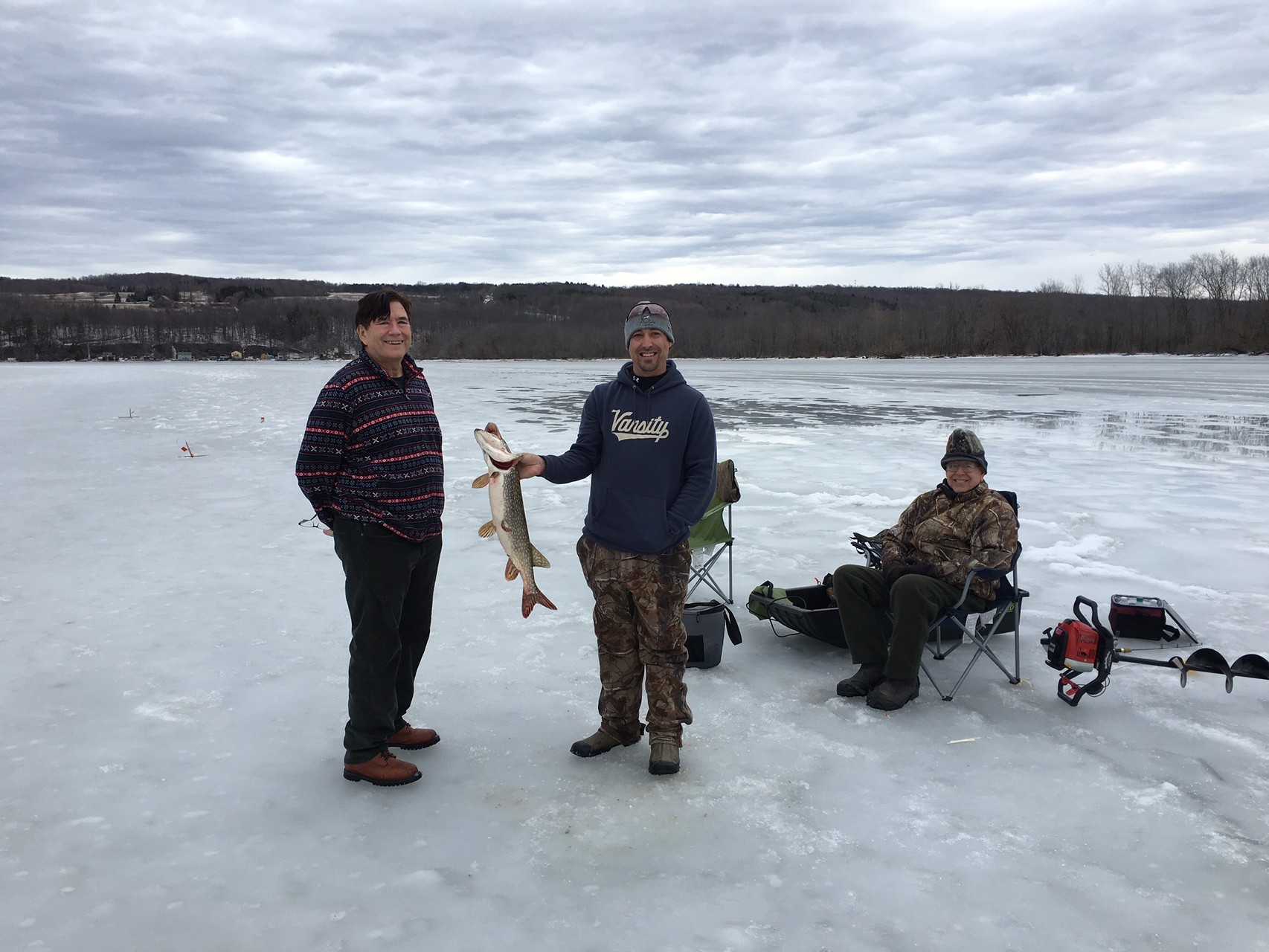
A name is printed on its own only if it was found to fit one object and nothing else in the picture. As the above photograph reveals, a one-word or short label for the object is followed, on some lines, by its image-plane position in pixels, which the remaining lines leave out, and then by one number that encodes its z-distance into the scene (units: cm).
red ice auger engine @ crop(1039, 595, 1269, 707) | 401
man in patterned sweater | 314
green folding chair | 546
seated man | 415
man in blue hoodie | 338
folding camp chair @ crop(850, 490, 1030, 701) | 423
